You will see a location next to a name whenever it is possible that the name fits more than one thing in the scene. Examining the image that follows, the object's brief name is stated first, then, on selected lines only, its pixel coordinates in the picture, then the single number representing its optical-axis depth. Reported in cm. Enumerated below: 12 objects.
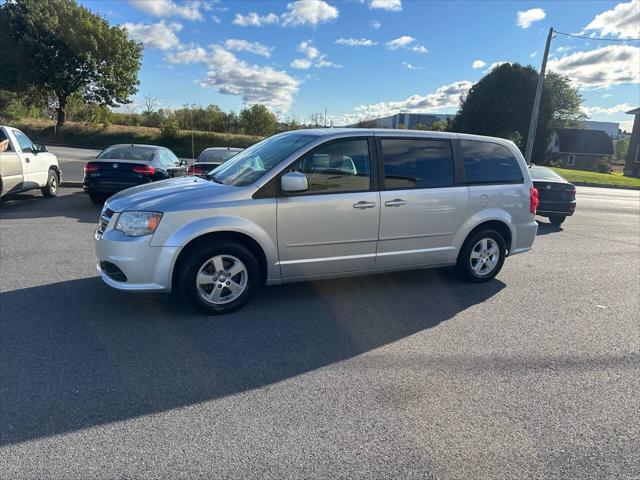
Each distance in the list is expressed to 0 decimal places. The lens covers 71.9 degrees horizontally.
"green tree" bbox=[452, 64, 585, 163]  4619
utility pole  2289
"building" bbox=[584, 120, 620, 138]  11400
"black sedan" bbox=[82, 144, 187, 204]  967
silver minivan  412
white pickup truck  936
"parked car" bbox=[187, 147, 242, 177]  1012
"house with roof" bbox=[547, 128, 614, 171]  5994
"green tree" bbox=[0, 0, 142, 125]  3256
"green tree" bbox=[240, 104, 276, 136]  4594
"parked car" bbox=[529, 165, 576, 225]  1034
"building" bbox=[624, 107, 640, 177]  4669
